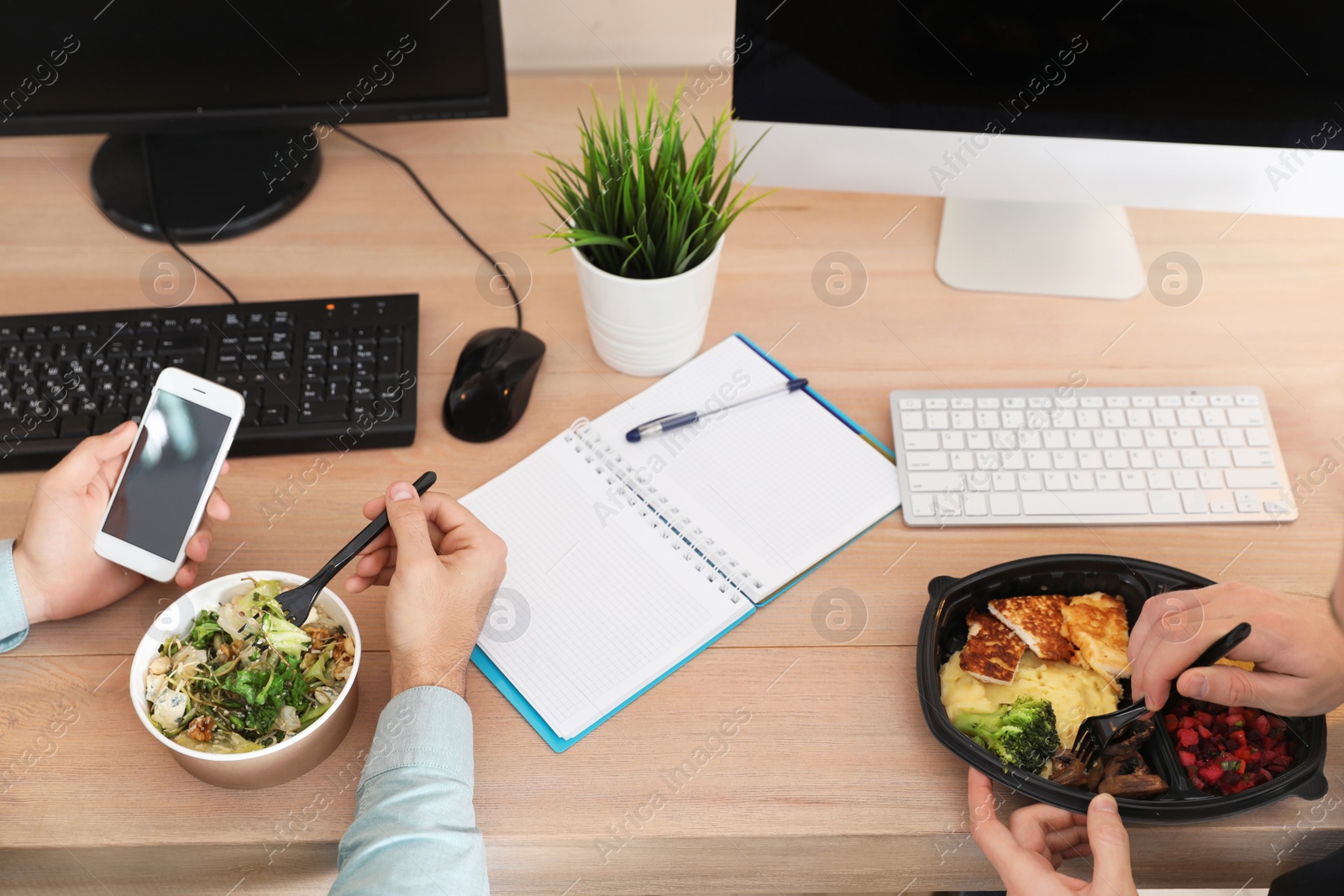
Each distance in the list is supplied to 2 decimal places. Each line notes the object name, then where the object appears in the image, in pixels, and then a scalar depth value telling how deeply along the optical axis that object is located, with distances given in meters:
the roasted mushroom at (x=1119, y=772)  0.71
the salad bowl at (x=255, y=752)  0.68
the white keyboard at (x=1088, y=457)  0.87
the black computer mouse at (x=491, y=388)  0.92
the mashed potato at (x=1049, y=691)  0.76
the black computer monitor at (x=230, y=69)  0.95
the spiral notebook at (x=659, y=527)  0.79
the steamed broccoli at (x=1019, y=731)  0.73
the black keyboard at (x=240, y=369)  0.89
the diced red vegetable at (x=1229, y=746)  0.72
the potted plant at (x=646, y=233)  0.87
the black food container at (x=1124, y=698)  0.69
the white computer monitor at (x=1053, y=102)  0.86
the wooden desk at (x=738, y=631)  0.72
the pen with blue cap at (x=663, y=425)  0.92
